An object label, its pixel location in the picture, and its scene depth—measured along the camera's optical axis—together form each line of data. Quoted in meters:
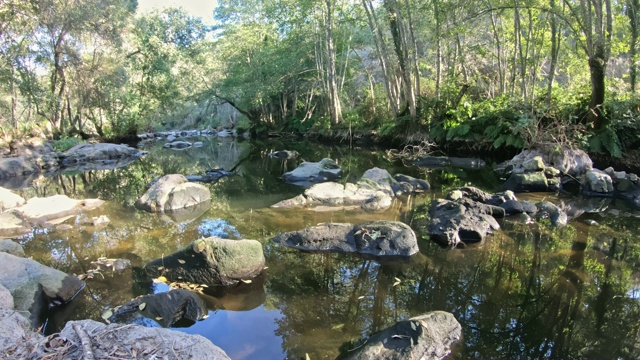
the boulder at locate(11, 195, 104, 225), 8.05
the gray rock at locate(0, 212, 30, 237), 7.24
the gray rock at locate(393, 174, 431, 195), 10.25
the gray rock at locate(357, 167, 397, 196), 9.39
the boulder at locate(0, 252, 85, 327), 4.07
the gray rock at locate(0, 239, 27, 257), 5.54
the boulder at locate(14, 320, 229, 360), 2.45
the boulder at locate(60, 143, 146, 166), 19.48
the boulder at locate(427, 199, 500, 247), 6.27
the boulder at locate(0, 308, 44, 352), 2.44
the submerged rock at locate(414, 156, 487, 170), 13.96
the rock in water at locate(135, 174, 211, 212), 8.91
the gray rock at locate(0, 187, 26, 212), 8.85
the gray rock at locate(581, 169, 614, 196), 9.55
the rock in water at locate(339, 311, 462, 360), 3.30
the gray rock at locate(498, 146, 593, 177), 10.86
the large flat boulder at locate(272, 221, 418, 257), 5.84
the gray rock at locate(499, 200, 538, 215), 7.80
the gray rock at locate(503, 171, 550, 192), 9.91
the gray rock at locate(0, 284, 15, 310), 3.48
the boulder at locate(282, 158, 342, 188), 11.91
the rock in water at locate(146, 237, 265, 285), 4.98
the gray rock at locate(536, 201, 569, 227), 7.20
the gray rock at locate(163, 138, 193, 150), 26.44
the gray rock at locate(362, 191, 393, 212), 8.33
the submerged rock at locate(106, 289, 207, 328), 4.07
